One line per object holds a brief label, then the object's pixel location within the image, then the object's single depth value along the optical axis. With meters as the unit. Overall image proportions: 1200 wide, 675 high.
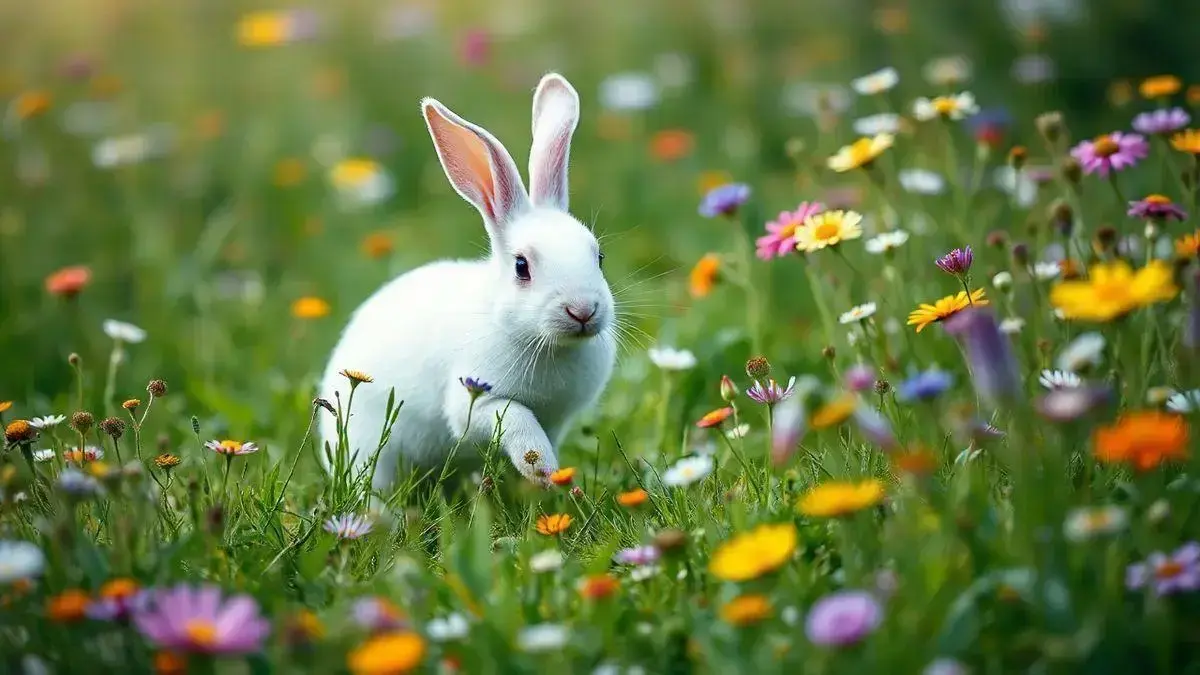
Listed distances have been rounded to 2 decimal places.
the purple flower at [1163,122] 3.44
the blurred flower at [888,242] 3.52
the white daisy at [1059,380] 2.92
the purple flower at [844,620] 1.96
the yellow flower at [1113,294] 2.21
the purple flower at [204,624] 1.97
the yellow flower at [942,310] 2.98
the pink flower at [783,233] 3.46
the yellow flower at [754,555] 2.17
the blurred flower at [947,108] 3.77
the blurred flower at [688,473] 2.85
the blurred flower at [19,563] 2.23
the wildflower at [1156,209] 3.15
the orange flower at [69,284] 3.89
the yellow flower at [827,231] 3.30
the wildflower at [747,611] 2.09
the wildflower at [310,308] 4.39
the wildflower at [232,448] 2.91
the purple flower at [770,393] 3.06
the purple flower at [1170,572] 2.13
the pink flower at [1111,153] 3.36
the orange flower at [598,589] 2.33
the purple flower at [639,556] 2.60
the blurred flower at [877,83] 4.09
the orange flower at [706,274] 4.18
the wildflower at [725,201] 3.82
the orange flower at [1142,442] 2.05
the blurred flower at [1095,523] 2.06
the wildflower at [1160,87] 3.66
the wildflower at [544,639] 2.11
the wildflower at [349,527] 2.85
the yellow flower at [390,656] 1.97
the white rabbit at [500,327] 3.33
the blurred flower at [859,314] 3.22
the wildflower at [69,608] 2.15
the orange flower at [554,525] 2.79
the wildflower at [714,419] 3.03
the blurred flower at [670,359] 3.66
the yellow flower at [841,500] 2.18
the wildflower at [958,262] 3.08
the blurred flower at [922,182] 4.25
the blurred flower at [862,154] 3.59
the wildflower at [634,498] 2.79
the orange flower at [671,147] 5.84
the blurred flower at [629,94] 6.13
